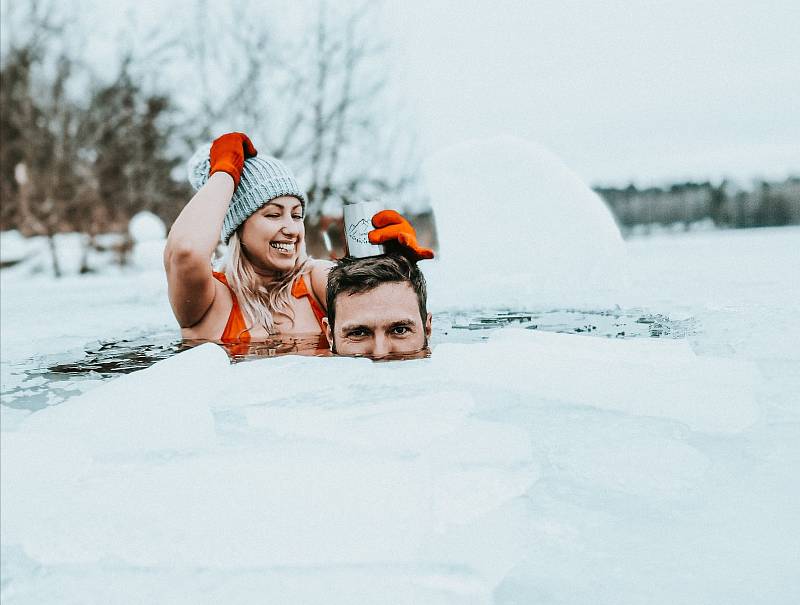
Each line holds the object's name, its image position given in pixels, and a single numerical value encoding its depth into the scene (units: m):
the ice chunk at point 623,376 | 1.42
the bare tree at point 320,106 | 11.45
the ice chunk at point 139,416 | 1.23
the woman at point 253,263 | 2.79
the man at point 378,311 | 2.19
